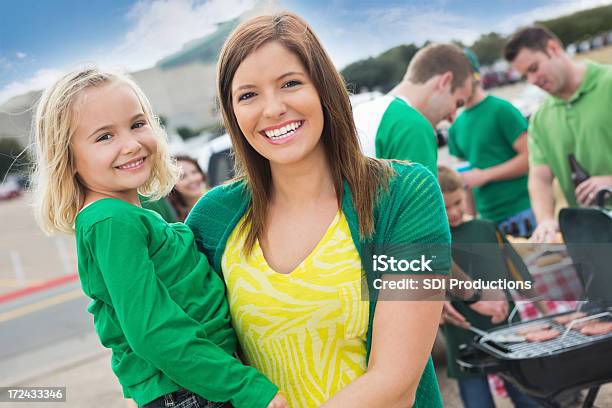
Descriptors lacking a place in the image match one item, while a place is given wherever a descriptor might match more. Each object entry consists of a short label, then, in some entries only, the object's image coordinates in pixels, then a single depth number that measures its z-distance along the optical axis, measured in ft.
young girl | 3.51
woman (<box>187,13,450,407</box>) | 3.49
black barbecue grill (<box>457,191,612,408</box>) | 5.84
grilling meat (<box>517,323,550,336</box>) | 6.62
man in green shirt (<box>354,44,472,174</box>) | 6.20
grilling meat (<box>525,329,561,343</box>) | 6.31
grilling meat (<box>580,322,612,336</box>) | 5.97
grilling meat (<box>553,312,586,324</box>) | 6.49
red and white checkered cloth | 6.36
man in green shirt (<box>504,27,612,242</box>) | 7.93
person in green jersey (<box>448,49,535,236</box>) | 10.16
